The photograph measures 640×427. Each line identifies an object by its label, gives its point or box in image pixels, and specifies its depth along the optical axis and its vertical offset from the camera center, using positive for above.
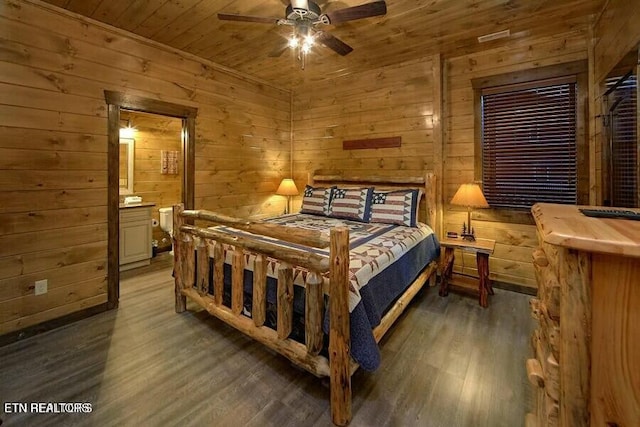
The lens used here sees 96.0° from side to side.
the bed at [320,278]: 1.46 -0.44
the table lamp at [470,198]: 2.85 +0.14
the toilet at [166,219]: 4.64 -0.10
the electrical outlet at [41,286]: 2.32 -0.59
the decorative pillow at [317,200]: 3.58 +0.15
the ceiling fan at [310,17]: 1.88 +1.34
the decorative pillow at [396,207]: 3.04 +0.05
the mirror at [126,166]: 4.39 +0.72
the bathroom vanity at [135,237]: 3.78 -0.32
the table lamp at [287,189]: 4.22 +0.34
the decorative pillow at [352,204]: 3.25 +0.09
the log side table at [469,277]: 2.73 -0.56
